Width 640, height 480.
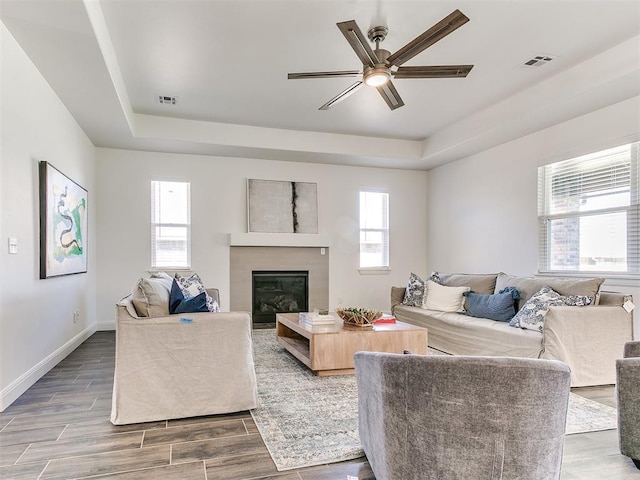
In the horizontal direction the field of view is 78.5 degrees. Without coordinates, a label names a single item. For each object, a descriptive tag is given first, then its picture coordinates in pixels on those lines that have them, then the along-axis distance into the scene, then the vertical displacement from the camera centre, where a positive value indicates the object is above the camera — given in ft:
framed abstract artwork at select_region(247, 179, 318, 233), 20.29 +1.66
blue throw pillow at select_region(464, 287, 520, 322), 13.29 -2.39
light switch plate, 9.39 -0.17
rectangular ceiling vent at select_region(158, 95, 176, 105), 15.00 +5.38
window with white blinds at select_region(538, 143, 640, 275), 12.67 +0.86
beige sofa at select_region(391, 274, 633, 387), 10.53 -2.84
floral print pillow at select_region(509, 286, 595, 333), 11.10 -1.99
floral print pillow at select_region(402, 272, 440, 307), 16.74 -2.35
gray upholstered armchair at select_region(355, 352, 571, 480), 4.31 -2.03
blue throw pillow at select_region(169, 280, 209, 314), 8.73 -1.45
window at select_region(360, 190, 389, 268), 22.41 +0.49
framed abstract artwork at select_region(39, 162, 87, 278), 11.27 +0.47
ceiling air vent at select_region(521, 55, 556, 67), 11.80 +5.42
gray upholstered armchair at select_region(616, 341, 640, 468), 6.44 -2.82
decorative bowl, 11.99 -2.44
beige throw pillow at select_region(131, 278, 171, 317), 8.46 -1.35
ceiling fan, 7.93 +4.17
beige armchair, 8.11 -2.72
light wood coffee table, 11.19 -3.08
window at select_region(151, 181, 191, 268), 19.20 +0.65
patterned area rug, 6.93 -3.88
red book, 12.91 -2.76
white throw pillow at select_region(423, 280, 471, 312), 15.64 -2.49
